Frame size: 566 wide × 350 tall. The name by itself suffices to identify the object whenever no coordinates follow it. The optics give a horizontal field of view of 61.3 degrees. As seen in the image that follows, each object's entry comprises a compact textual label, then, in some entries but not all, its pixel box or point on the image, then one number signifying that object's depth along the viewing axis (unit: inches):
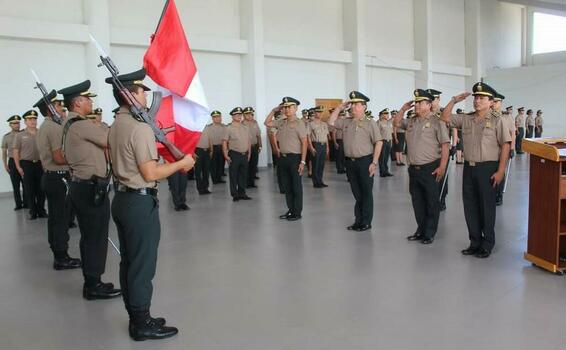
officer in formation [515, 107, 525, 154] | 680.1
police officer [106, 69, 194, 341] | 102.3
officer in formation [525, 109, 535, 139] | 744.3
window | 868.0
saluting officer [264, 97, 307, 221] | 249.9
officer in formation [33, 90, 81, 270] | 166.1
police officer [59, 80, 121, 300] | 135.9
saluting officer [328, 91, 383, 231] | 214.5
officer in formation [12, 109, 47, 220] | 283.3
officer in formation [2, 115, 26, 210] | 312.1
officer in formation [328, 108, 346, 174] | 471.2
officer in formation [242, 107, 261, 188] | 399.2
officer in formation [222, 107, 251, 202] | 319.0
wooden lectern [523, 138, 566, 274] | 142.4
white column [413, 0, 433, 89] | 705.6
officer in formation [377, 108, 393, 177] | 432.5
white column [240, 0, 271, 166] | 496.1
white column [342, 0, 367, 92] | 601.0
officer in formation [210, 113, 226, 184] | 413.7
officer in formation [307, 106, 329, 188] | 379.6
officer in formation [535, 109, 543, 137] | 757.8
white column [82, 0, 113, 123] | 395.2
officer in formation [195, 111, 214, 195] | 352.5
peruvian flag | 118.2
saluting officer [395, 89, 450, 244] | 187.5
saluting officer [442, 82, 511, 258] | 163.9
